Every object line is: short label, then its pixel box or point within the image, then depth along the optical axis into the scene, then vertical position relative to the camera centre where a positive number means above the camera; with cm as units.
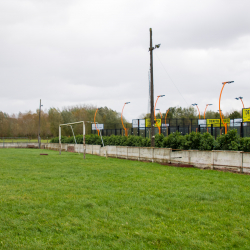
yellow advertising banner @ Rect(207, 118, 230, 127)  3376 +174
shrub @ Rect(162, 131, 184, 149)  1930 -46
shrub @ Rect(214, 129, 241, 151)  1541 -38
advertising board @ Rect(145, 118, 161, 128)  3528 +148
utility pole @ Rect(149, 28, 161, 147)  1986 +329
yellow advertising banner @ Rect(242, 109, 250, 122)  2652 +195
